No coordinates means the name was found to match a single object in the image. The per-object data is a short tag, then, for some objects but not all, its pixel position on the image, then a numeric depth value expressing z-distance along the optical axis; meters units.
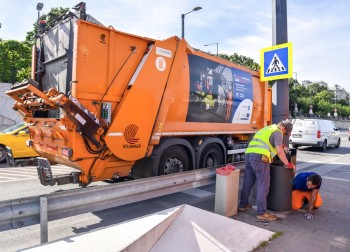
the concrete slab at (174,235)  2.64
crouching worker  4.93
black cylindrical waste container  4.88
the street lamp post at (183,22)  16.28
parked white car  15.45
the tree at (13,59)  23.47
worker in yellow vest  4.64
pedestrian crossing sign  5.61
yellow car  9.89
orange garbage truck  4.45
